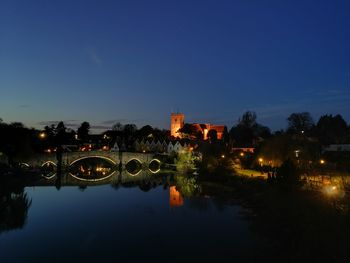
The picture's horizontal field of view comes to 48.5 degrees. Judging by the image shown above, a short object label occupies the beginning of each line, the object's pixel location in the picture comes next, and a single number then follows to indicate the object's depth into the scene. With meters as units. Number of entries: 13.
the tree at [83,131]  126.18
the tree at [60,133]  95.56
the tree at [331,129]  85.00
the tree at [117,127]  153.75
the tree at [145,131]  129.45
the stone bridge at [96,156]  62.02
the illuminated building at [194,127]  126.81
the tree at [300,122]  100.41
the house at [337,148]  69.68
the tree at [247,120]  118.12
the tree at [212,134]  122.57
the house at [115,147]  104.34
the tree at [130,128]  137.12
